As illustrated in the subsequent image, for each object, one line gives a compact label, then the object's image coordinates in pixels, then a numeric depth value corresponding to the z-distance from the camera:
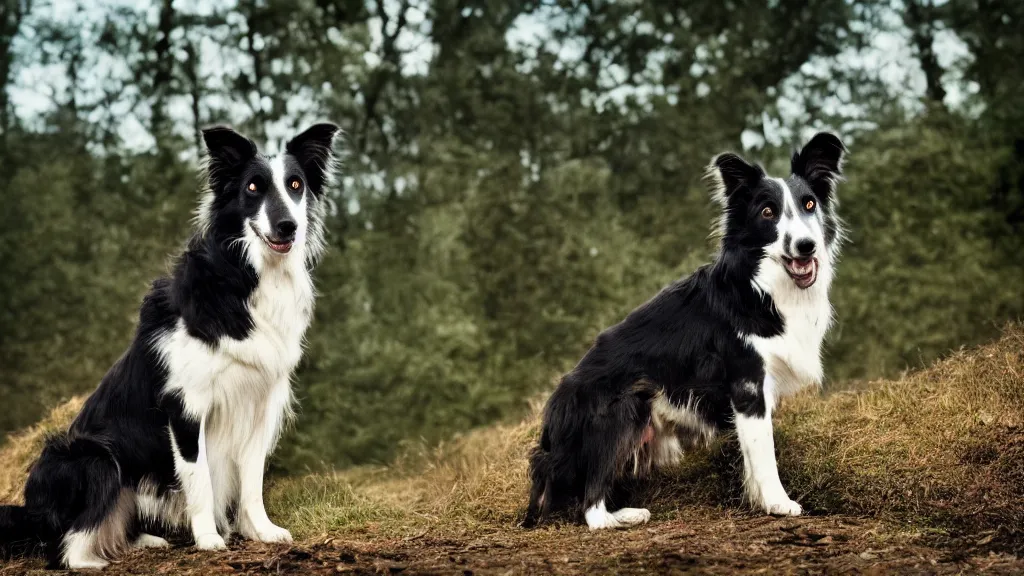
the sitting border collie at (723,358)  5.16
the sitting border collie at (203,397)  4.73
